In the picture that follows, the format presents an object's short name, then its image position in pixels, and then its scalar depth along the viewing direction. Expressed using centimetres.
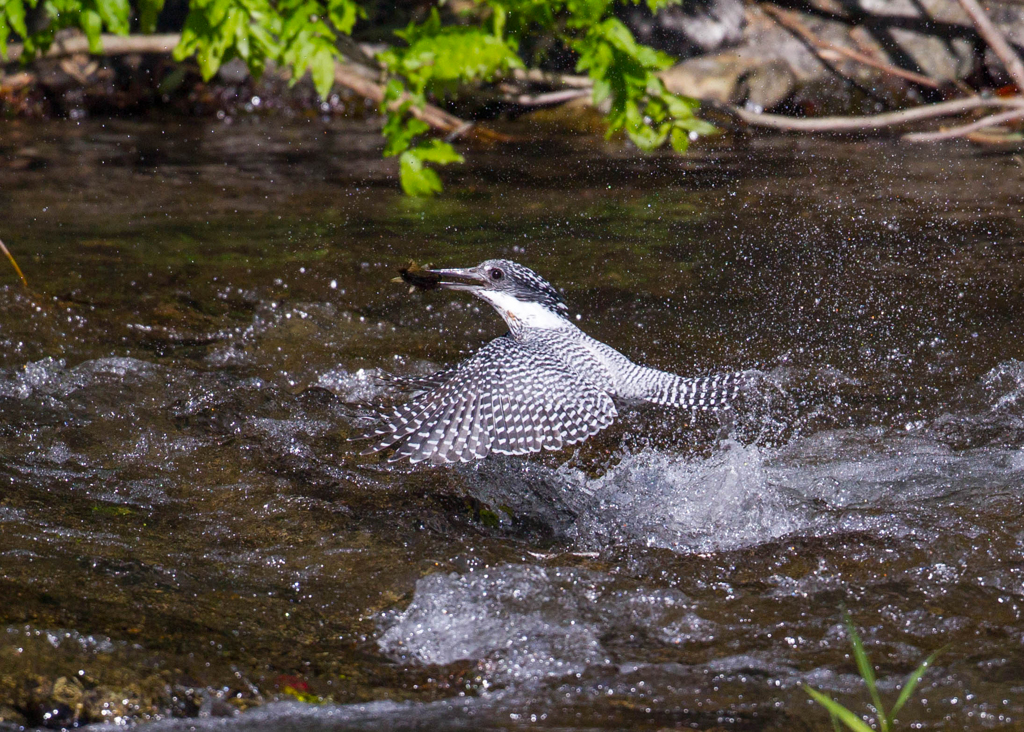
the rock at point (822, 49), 2266
